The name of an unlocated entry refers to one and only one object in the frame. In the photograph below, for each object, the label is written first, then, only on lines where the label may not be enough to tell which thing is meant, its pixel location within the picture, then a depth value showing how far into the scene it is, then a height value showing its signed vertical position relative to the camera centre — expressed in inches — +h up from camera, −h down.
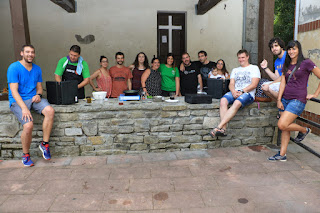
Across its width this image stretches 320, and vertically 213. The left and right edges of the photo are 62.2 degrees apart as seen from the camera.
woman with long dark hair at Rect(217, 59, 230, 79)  192.5 -5.8
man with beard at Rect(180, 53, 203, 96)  201.6 -11.6
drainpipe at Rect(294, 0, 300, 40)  224.2 +32.2
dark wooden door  273.7 +27.7
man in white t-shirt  152.7 -17.9
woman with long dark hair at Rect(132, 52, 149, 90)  196.7 -5.6
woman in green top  195.5 -11.0
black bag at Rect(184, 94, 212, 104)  158.0 -22.1
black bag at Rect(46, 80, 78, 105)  150.0 -16.0
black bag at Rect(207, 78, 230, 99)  172.1 -16.8
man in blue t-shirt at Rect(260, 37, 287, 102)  150.7 -5.6
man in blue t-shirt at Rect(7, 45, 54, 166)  137.3 -18.8
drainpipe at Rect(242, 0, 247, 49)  272.2 +40.5
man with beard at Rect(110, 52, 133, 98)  191.5 -10.8
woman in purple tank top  132.3 -15.8
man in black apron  164.9 -3.5
